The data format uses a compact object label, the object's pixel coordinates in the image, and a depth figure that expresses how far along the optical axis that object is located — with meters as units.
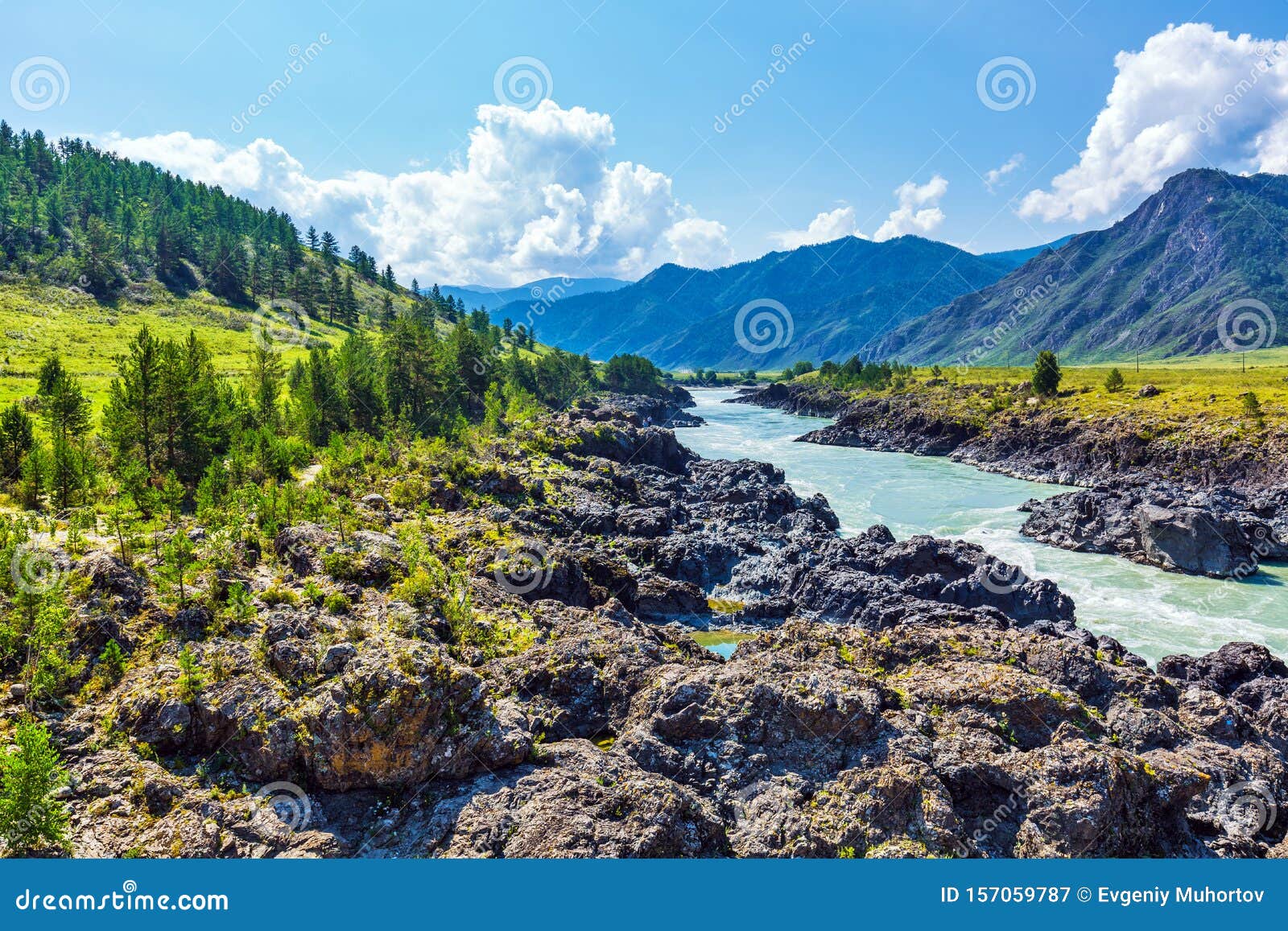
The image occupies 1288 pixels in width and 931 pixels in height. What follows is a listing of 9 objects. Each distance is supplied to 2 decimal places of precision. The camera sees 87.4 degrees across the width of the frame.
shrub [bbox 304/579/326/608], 17.78
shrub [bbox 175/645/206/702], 13.54
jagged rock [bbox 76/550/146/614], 16.20
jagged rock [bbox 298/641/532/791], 13.05
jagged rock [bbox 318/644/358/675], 14.37
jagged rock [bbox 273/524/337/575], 20.31
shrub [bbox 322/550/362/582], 19.47
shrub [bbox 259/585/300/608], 17.75
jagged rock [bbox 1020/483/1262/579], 40.12
